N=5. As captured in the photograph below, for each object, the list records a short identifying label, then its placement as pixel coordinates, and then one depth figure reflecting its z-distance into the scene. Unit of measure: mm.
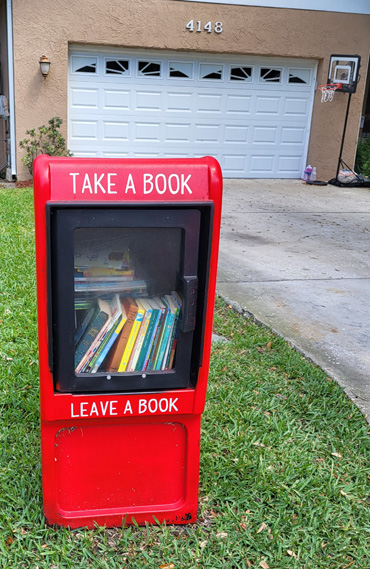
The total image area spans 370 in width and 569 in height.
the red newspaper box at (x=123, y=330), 2068
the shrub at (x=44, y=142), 11062
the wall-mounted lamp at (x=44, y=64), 10742
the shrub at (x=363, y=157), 13305
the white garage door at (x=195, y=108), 11531
